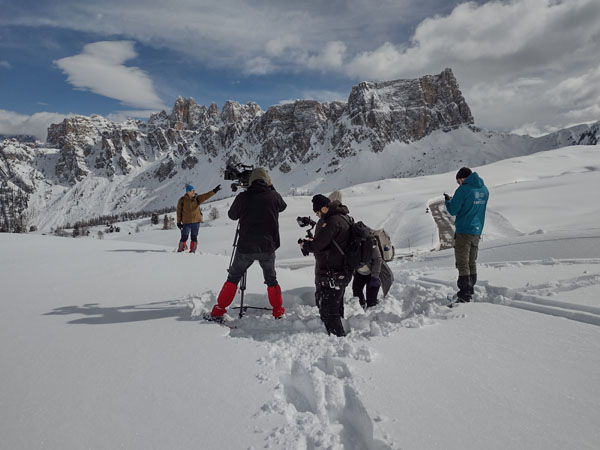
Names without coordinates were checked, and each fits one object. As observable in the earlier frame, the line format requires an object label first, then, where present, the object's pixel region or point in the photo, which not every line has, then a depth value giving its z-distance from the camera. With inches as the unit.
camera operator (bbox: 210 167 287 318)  193.3
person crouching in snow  227.6
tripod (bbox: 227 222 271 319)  194.0
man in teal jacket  216.7
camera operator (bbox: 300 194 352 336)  179.9
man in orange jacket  378.0
